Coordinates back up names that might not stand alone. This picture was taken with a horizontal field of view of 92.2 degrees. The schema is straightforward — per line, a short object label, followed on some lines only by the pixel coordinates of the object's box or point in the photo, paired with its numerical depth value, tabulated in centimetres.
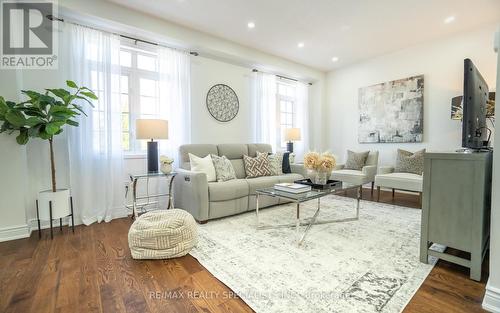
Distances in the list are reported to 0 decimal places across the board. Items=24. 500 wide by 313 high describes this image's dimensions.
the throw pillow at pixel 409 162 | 407
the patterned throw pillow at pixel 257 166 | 381
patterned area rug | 152
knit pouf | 207
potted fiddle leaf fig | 238
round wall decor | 433
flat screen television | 176
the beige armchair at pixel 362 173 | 429
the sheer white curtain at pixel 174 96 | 374
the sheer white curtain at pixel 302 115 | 586
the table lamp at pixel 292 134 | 505
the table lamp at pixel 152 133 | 308
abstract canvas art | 452
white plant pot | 263
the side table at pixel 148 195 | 304
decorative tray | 277
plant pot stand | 260
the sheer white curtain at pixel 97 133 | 301
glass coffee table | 241
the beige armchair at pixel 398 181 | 363
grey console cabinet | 173
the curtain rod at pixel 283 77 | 488
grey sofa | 295
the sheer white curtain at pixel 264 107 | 489
